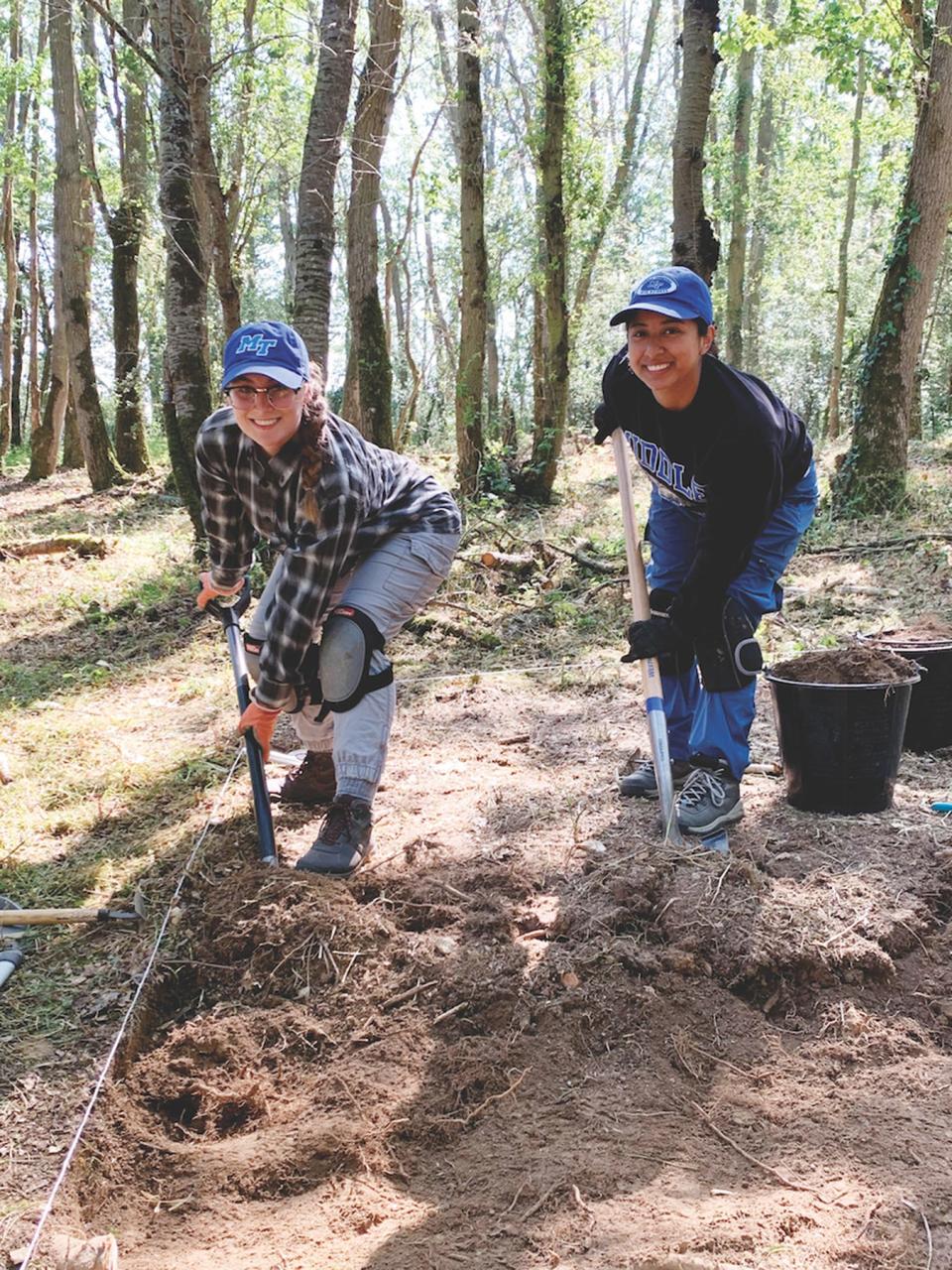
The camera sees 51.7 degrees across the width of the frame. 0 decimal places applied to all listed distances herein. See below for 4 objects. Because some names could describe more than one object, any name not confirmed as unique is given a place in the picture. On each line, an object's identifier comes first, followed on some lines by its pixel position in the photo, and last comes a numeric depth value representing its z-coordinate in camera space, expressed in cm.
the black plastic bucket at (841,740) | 339
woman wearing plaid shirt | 304
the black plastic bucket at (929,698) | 400
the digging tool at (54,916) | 310
